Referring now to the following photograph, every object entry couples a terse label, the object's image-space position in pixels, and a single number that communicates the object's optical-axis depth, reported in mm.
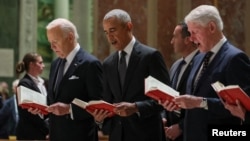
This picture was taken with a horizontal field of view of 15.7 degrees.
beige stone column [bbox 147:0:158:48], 11815
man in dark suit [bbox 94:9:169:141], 7744
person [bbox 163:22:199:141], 8093
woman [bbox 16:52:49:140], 10388
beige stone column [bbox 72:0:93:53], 18486
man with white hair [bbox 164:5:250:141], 6588
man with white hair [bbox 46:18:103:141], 8065
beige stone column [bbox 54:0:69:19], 20721
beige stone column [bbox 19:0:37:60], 19372
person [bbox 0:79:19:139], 13707
